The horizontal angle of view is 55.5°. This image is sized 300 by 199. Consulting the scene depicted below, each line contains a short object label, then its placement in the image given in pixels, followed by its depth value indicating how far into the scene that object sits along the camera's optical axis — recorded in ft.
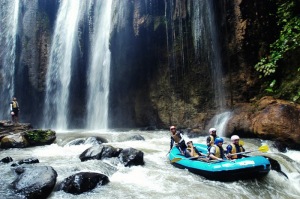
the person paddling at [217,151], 25.07
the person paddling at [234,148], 24.68
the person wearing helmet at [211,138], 27.30
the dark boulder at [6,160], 29.02
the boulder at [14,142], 38.83
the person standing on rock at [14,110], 51.20
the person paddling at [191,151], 28.37
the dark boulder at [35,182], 19.81
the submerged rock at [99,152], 29.43
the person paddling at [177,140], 30.32
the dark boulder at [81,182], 20.85
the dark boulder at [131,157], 27.43
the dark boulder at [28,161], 27.72
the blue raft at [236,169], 22.77
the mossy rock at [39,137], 40.98
